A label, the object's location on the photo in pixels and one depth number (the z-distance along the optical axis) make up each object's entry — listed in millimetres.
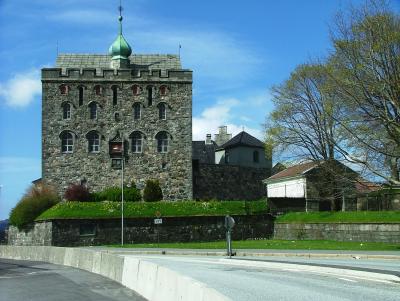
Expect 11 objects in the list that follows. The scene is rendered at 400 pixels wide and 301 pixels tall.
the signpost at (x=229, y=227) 28938
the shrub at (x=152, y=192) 63125
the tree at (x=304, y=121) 51188
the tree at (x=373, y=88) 33719
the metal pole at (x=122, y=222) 51178
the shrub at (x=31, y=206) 57406
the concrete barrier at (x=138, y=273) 11023
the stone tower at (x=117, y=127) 65625
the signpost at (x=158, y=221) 52219
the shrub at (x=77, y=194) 61359
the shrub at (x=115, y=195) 61812
